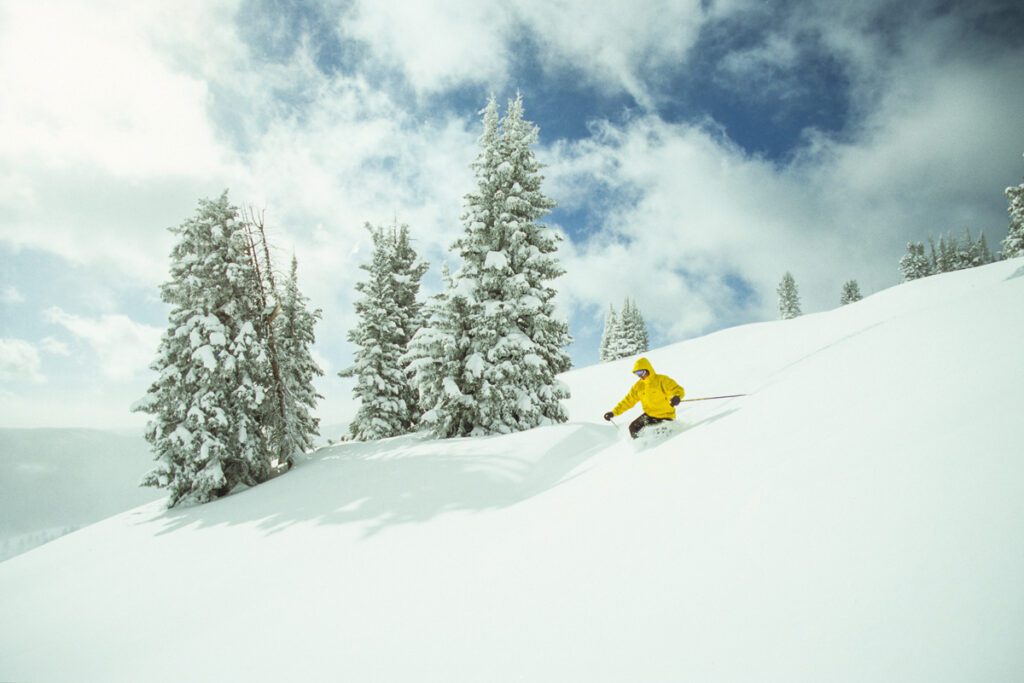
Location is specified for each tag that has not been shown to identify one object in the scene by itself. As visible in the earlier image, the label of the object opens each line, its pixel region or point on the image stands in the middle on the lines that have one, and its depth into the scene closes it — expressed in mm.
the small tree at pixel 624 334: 52938
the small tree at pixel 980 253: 58856
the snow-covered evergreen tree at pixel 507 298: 13188
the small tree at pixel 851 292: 69375
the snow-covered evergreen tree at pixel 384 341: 20125
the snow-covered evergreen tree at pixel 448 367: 13383
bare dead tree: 15148
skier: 7199
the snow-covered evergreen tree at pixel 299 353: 17275
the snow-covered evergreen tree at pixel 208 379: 12672
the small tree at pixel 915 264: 59344
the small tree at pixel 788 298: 66375
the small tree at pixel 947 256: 59500
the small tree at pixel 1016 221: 32875
